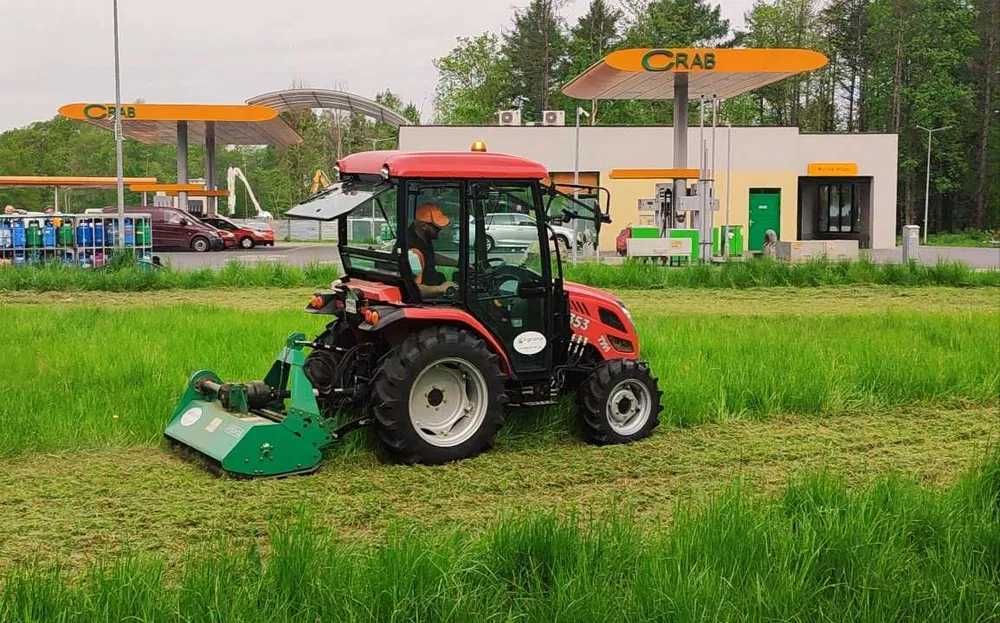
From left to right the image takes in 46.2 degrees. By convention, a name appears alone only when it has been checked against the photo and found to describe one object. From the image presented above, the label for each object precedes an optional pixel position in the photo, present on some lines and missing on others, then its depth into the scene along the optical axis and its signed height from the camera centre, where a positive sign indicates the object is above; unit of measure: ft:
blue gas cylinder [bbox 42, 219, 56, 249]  80.28 -0.83
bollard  86.97 -1.43
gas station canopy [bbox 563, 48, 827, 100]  90.48 +12.25
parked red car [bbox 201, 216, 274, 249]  126.41 -0.93
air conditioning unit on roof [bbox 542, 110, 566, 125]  139.23 +12.53
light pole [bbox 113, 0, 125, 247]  89.25 +6.60
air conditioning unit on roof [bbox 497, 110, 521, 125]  139.54 +12.62
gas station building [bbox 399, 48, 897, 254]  135.44 +6.40
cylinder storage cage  79.66 -0.96
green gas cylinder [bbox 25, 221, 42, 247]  80.18 -0.75
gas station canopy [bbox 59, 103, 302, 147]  130.93 +12.09
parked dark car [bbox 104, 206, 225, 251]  119.85 -0.87
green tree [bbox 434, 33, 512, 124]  240.94 +29.97
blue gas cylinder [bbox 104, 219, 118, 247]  81.71 -0.78
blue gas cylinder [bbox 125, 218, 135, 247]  81.92 -0.65
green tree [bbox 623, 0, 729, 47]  229.25 +39.38
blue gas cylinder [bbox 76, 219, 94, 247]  80.43 -0.63
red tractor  23.34 -2.32
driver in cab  24.29 -0.58
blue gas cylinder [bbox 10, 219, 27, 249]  79.61 -0.61
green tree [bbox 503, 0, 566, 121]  236.43 +33.39
